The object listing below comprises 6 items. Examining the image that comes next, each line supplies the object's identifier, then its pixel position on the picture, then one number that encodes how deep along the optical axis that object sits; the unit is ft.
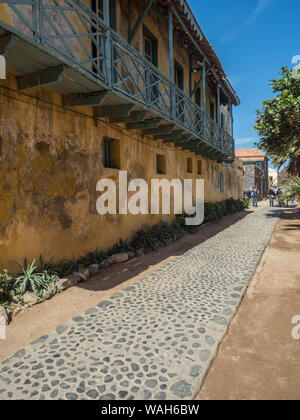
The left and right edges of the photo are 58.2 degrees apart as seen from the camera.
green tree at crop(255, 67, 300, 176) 35.73
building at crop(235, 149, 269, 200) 111.55
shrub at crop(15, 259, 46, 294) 14.51
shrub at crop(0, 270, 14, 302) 13.76
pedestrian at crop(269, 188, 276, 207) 81.05
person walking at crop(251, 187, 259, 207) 82.12
